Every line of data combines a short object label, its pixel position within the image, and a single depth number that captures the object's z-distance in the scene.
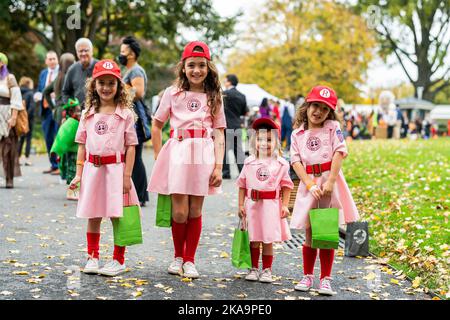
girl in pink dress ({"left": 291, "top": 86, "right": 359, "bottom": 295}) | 5.33
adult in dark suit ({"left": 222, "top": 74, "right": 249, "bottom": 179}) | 13.38
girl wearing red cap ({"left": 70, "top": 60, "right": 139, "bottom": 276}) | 5.61
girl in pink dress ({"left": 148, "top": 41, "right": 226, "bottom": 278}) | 5.59
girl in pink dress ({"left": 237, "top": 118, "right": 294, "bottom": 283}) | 5.69
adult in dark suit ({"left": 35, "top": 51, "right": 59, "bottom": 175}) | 13.36
